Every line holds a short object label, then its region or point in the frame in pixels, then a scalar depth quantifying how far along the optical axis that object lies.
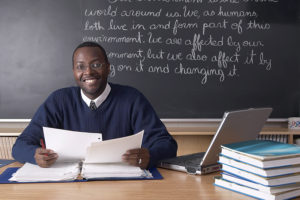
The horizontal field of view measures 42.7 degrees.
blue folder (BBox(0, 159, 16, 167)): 1.77
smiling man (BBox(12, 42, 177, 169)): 1.99
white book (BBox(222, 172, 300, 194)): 1.18
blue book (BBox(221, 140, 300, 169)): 1.19
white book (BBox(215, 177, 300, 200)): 1.18
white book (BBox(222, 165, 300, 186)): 1.18
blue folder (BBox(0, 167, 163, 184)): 1.44
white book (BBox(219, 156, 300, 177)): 1.19
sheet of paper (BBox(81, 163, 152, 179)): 1.44
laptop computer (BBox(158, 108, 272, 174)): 1.41
